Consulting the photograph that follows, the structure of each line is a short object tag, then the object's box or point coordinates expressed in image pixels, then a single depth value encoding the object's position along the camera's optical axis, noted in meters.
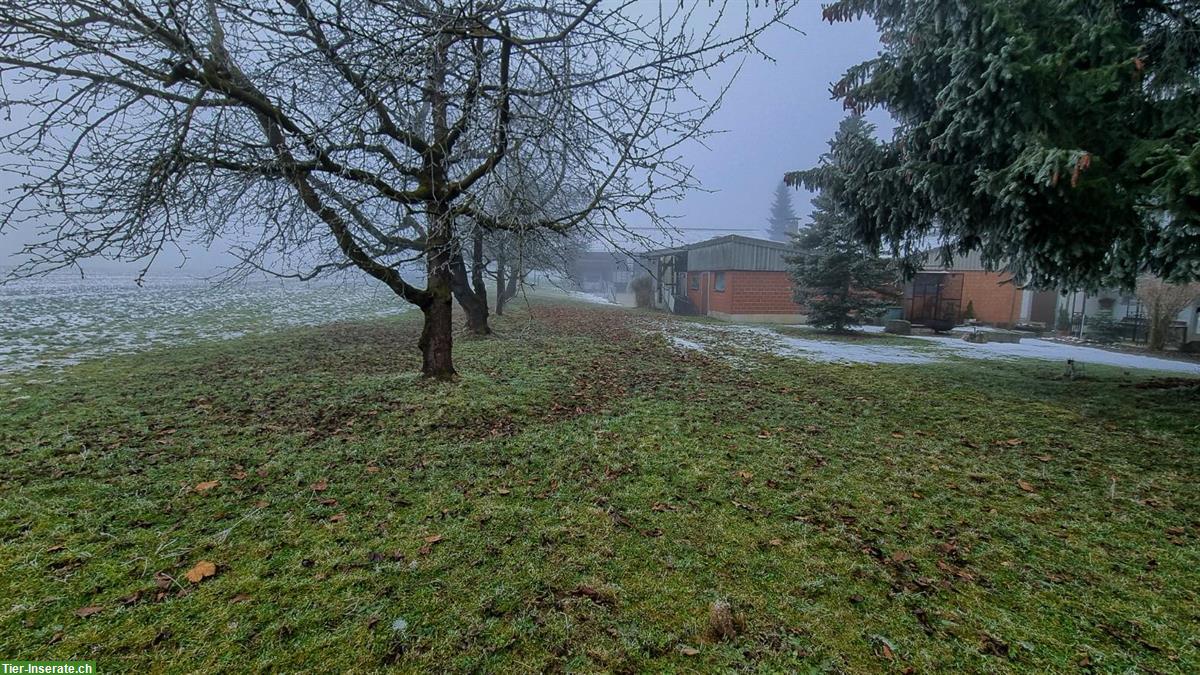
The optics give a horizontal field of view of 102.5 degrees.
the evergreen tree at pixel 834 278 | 15.20
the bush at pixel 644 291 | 26.70
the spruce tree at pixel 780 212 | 71.00
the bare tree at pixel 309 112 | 3.46
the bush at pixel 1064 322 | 16.41
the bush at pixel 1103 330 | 14.69
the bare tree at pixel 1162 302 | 12.23
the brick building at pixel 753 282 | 19.86
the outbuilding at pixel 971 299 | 18.84
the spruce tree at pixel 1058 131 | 4.98
